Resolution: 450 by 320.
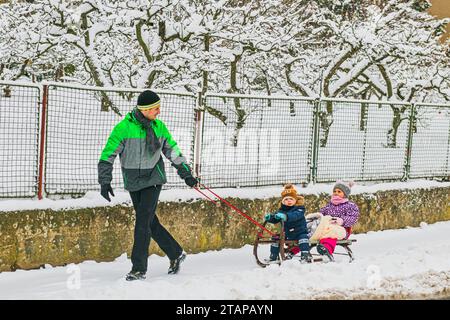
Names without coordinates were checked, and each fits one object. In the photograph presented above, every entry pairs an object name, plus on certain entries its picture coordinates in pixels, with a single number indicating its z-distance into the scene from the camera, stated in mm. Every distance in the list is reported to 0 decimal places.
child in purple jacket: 9164
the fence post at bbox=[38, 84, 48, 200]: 7953
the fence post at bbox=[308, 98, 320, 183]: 10750
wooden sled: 8344
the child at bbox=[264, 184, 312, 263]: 8383
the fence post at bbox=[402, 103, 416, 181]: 12406
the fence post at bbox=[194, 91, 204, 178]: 9297
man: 7160
